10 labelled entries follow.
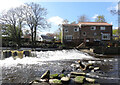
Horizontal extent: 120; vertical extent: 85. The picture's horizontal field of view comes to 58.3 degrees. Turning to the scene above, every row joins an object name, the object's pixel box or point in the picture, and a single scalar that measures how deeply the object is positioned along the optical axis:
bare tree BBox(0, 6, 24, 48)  22.11
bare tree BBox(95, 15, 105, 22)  36.41
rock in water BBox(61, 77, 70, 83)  3.99
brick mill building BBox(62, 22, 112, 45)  27.38
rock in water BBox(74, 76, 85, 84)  3.93
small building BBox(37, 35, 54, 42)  43.19
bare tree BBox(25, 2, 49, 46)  24.62
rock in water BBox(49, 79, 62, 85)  3.79
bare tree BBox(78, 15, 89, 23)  33.48
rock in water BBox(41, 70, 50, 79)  4.31
